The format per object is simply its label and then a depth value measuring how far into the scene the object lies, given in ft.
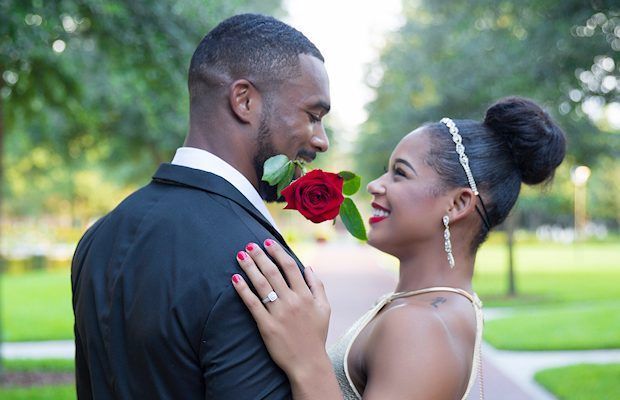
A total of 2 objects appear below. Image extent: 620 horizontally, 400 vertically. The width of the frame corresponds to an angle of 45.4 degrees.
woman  7.59
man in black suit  5.64
